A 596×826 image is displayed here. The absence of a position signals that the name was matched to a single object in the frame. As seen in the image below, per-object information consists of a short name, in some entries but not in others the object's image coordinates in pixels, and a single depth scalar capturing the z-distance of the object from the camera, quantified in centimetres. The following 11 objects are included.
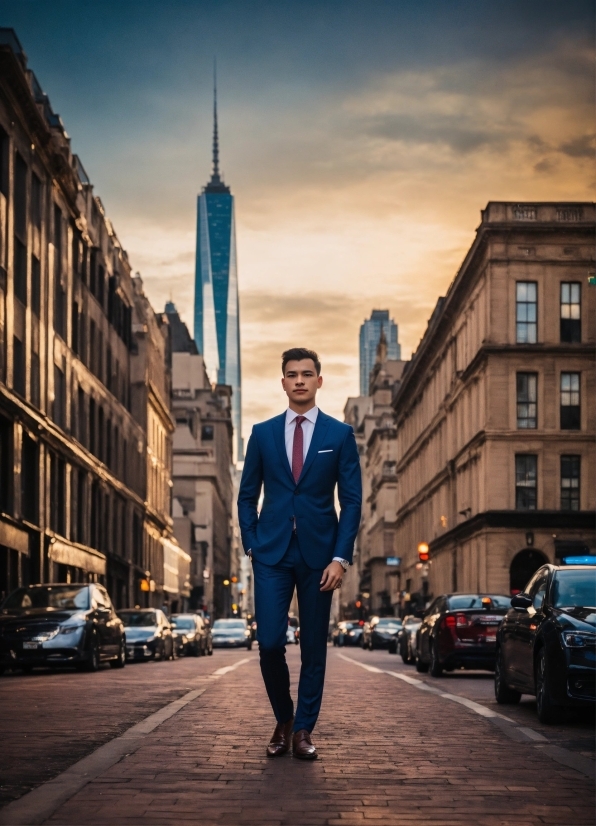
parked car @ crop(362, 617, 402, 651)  5659
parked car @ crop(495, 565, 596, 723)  1232
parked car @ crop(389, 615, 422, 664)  3147
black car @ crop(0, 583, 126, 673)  2475
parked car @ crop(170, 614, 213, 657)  4325
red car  2323
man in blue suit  871
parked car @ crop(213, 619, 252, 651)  6019
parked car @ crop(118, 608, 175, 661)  3444
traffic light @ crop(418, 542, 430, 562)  4601
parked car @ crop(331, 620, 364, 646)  8162
